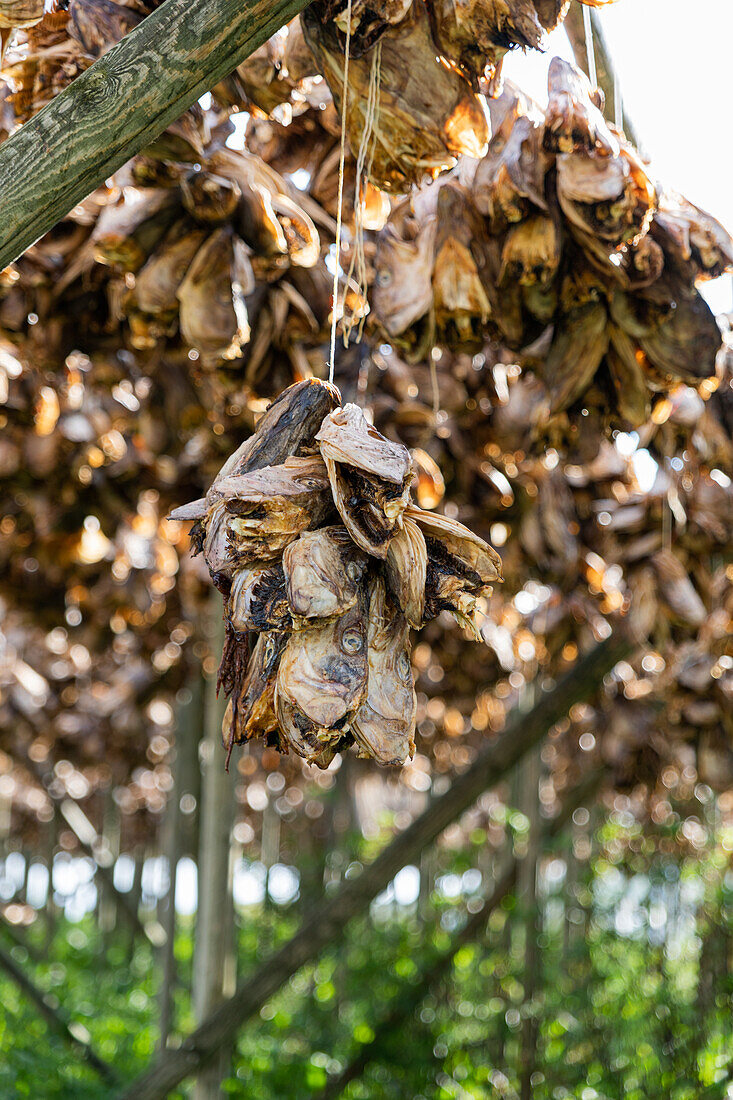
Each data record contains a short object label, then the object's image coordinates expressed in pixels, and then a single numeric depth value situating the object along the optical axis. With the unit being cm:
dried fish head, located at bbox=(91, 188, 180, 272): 389
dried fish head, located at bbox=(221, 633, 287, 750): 286
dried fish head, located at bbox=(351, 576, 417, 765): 282
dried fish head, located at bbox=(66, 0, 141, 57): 345
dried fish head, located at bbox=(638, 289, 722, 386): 372
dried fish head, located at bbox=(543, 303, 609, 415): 378
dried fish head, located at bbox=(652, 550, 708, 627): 623
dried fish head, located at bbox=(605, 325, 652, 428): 383
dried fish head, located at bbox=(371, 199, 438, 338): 378
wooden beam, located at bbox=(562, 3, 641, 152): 397
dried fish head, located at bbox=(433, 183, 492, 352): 376
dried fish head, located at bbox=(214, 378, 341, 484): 298
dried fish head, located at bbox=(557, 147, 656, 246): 347
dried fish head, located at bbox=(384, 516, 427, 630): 286
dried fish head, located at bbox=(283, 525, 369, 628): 279
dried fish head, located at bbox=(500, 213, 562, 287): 359
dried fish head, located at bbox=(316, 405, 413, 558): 283
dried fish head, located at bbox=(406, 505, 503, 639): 290
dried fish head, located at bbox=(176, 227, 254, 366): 392
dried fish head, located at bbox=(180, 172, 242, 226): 378
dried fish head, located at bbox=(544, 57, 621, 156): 343
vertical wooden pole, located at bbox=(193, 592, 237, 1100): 773
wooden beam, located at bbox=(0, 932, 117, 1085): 1127
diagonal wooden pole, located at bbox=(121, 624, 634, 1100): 746
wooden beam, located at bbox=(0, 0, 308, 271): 309
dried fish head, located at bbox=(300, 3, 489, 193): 332
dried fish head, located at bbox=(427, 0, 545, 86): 324
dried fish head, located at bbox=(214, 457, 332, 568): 284
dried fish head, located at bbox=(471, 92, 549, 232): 357
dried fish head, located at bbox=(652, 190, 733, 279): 363
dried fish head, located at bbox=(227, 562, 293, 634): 282
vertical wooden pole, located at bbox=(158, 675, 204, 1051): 1025
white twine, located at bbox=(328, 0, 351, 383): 312
